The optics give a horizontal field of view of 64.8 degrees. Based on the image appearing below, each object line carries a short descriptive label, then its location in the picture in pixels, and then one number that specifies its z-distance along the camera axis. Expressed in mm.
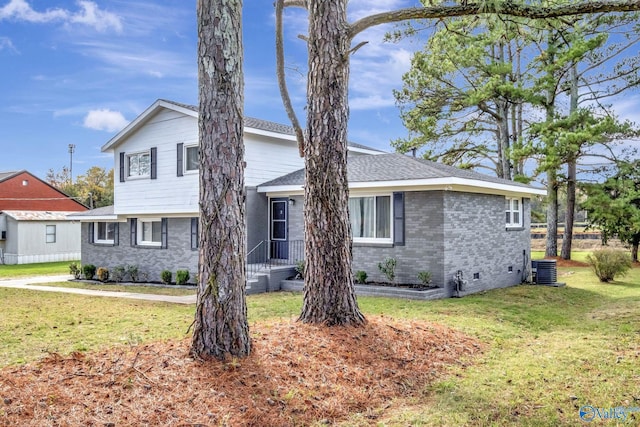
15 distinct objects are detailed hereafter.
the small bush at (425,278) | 12781
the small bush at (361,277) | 13750
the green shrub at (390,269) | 13352
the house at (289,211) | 13172
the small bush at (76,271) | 19953
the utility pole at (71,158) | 48500
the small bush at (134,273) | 18500
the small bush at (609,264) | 16453
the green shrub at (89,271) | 19516
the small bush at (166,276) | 17031
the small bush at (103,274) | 18969
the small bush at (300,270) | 14625
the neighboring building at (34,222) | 29453
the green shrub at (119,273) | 18891
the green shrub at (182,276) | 16469
